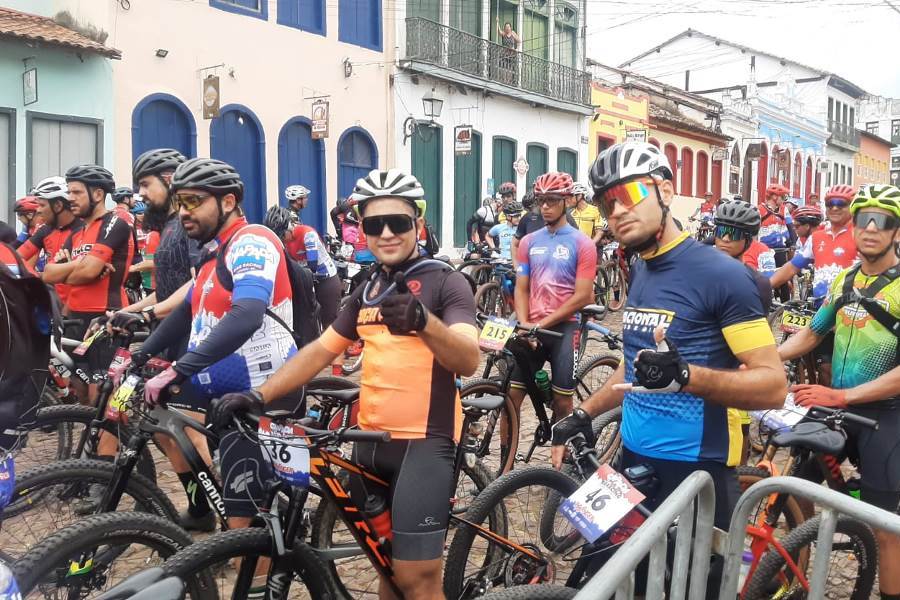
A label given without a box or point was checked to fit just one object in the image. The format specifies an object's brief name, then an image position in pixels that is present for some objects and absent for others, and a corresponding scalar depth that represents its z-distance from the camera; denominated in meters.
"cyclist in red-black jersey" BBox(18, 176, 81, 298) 6.07
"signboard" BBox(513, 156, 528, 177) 22.41
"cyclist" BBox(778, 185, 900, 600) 3.54
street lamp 19.15
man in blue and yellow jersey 2.62
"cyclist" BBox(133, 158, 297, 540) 3.42
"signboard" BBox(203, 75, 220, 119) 14.61
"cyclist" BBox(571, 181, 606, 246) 13.27
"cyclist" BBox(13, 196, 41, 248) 9.23
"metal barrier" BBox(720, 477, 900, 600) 2.16
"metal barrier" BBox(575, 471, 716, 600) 1.77
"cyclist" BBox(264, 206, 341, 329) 8.56
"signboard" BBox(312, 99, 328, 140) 16.70
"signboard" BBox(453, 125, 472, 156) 20.20
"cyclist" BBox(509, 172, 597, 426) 5.48
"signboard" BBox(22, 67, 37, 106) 12.39
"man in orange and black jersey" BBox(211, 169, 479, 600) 2.91
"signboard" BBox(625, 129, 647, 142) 26.97
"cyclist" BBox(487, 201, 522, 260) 13.47
